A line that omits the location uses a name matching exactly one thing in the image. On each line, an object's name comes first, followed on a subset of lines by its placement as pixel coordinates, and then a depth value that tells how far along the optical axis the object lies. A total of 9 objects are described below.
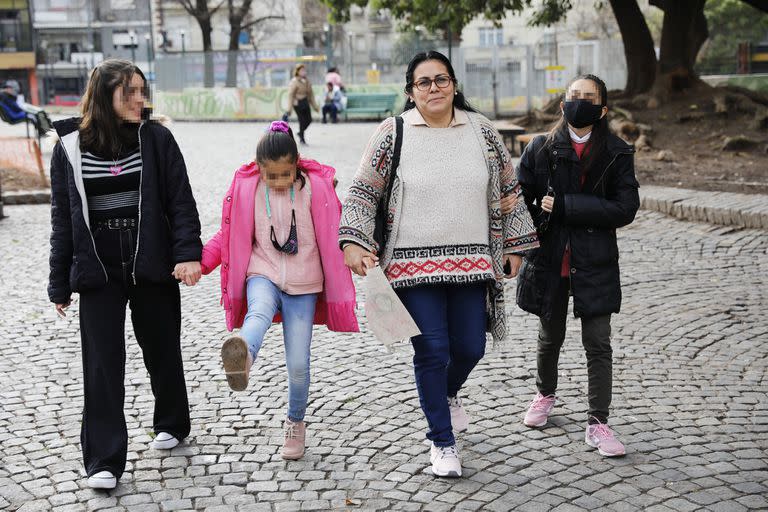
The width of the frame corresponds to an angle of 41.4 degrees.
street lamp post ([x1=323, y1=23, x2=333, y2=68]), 35.00
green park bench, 32.31
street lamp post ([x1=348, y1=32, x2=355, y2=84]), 34.94
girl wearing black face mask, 4.60
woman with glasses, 4.25
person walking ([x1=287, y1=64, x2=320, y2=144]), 21.88
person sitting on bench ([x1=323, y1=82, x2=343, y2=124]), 31.42
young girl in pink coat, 4.54
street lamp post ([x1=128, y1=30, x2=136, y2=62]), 44.25
